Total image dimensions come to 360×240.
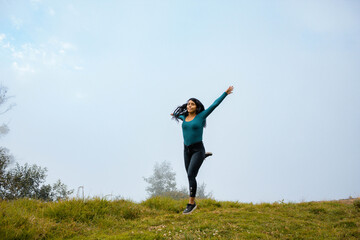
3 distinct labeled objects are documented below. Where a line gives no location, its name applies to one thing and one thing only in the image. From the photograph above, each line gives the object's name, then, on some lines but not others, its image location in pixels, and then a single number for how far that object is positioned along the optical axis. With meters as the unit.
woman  6.89
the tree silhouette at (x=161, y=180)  31.36
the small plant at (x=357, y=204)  9.08
